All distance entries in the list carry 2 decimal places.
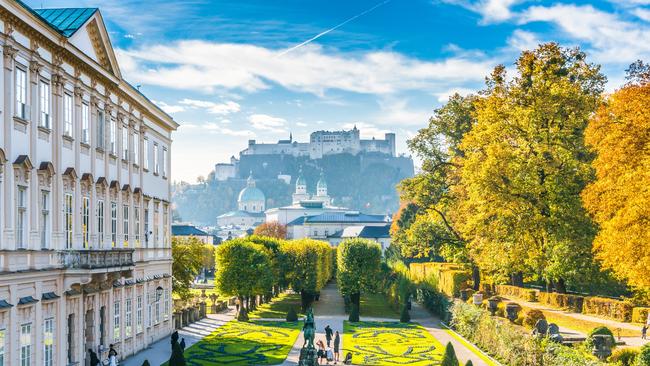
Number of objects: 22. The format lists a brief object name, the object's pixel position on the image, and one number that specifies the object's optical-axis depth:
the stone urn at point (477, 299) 46.36
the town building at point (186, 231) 133.00
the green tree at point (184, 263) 52.41
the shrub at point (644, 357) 24.08
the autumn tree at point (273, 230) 169.50
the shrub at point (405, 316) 53.25
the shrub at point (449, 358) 29.95
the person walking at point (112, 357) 29.88
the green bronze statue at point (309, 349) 33.81
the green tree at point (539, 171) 42.47
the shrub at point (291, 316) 53.81
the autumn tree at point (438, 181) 58.81
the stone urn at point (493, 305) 43.41
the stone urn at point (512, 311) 39.41
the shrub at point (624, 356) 26.28
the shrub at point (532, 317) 36.88
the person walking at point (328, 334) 39.46
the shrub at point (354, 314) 54.34
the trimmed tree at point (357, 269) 61.53
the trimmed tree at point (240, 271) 56.75
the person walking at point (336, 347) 37.16
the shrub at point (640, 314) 36.62
